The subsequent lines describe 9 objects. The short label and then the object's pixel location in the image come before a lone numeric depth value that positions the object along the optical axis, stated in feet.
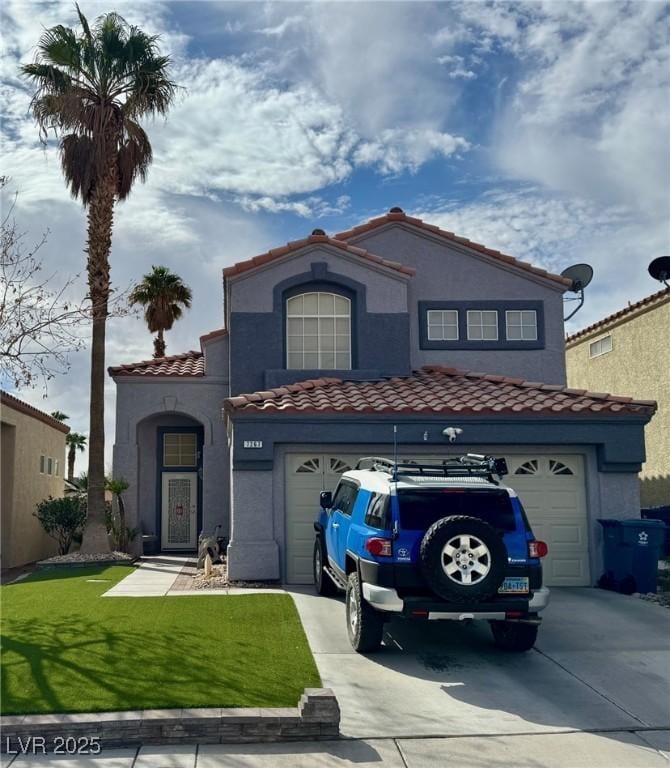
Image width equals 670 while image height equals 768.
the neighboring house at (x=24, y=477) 63.57
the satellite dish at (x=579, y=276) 63.36
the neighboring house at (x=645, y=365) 69.56
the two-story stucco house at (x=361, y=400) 44.27
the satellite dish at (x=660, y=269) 70.44
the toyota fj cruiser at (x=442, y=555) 26.66
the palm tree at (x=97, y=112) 58.49
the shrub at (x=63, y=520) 62.80
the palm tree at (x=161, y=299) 98.12
